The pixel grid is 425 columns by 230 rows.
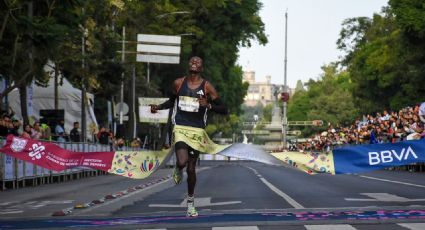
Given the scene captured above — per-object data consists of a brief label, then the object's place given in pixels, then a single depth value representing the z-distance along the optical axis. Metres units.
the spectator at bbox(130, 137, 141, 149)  49.87
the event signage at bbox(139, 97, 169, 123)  56.12
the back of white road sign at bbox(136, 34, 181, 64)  46.72
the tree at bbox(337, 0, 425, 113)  60.38
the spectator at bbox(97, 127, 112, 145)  39.69
